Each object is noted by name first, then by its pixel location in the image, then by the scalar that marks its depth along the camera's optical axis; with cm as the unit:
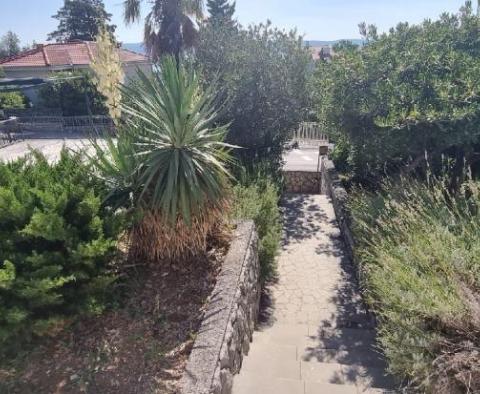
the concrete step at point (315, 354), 378
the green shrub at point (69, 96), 1905
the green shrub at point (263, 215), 509
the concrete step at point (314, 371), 337
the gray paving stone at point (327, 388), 310
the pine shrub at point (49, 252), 261
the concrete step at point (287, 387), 305
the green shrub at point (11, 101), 2017
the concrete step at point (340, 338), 416
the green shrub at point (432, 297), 259
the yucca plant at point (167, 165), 361
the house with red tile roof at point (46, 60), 2330
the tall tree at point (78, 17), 4072
